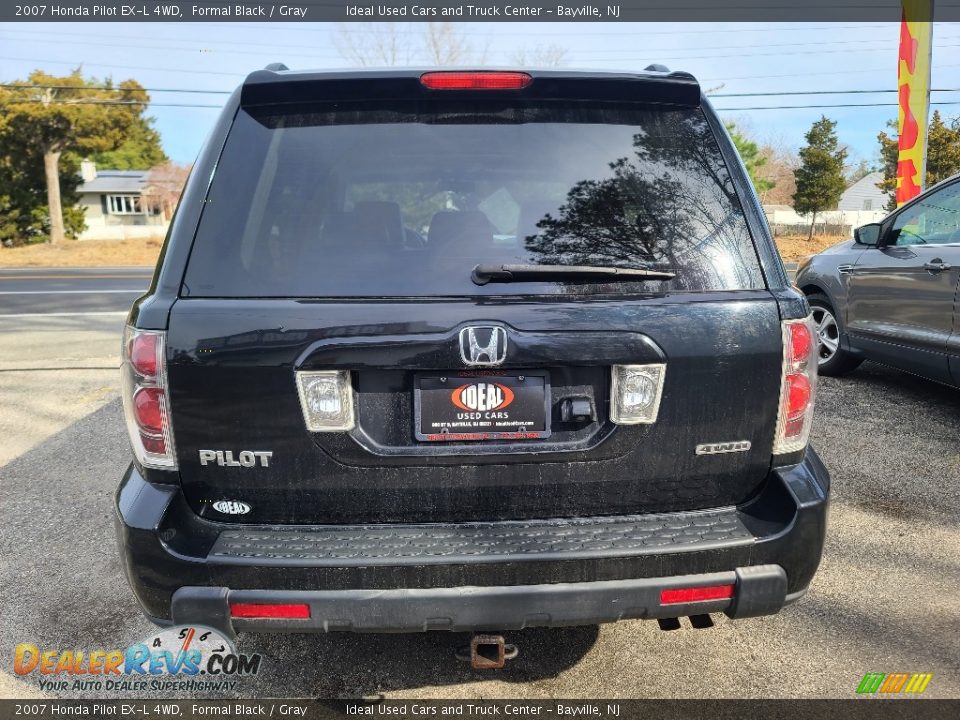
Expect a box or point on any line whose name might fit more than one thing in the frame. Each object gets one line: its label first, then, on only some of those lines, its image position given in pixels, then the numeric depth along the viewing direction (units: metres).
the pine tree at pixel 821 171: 41.47
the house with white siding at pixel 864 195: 62.56
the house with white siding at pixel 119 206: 56.81
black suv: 1.79
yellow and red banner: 10.85
